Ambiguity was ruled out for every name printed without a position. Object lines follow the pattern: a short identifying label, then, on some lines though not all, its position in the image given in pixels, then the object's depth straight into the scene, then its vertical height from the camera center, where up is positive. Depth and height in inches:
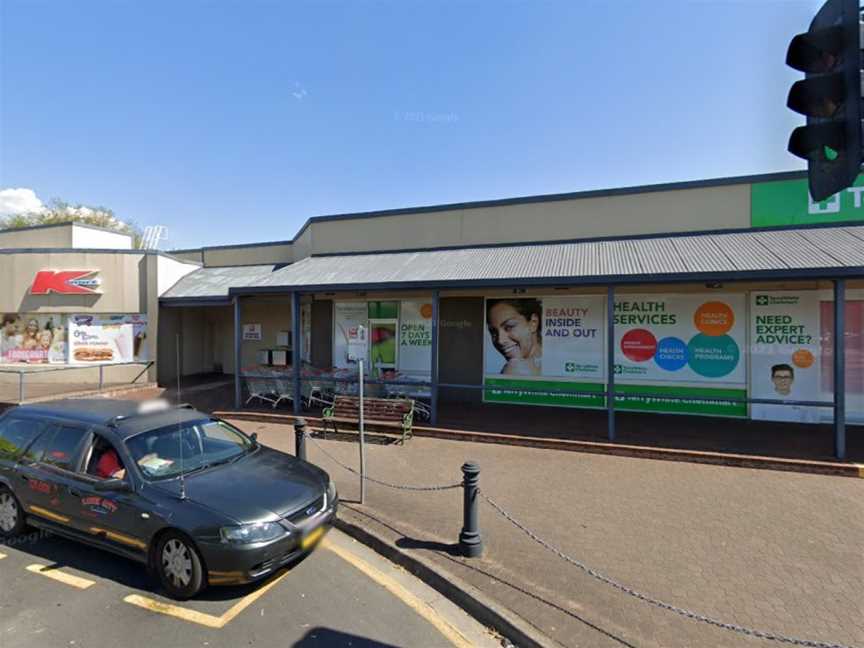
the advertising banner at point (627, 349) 397.7 -20.3
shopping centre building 354.9 +26.9
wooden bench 347.6 -67.0
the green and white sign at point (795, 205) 374.6 +101.6
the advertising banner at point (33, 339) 566.6 -12.7
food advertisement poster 564.7 -14.2
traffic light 83.6 +44.4
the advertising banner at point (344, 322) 514.9 +6.7
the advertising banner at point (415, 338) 483.5 -10.8
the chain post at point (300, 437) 260.2 -61.7
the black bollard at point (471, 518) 171.3 -72.5
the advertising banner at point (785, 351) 374.3 -20.1
